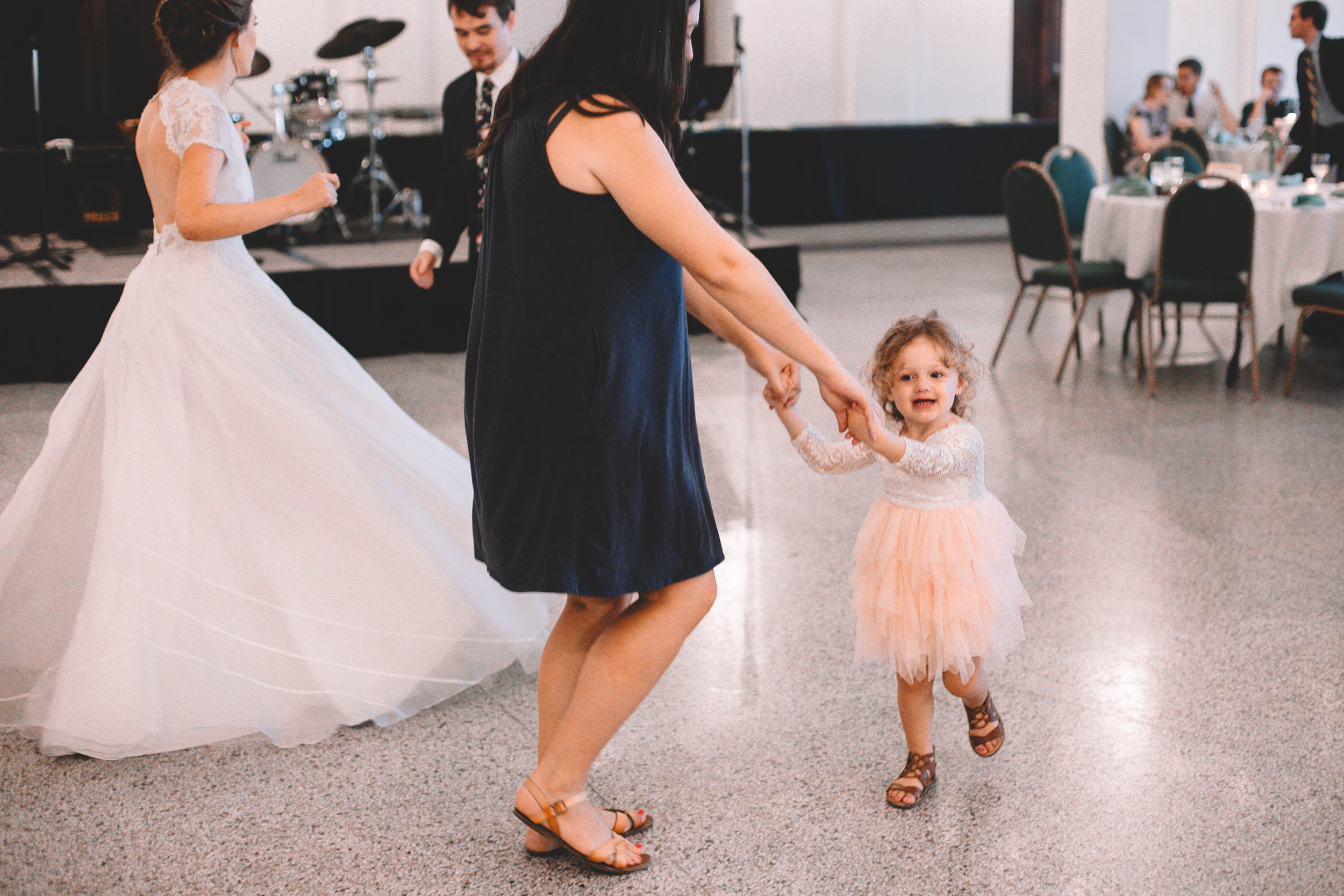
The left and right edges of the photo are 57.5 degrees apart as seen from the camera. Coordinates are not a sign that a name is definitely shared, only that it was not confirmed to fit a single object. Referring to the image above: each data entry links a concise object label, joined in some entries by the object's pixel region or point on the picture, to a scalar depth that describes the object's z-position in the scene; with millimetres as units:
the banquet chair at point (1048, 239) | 5527
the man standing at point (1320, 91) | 6883
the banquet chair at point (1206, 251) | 5035
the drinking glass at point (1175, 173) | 5746
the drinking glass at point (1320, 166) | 5574
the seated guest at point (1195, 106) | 9000
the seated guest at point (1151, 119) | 8422
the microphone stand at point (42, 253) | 6445
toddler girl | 1973
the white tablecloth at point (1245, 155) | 6359
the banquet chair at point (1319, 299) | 4941
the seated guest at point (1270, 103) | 9234
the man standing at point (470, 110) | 3275
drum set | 7379
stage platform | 5738
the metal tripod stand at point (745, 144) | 8070
